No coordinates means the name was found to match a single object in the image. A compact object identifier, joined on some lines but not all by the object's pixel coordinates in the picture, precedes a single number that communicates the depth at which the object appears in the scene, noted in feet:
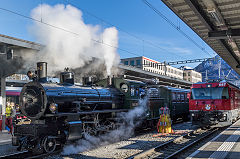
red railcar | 37.42
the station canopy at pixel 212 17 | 20.84
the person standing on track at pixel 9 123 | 25.64
